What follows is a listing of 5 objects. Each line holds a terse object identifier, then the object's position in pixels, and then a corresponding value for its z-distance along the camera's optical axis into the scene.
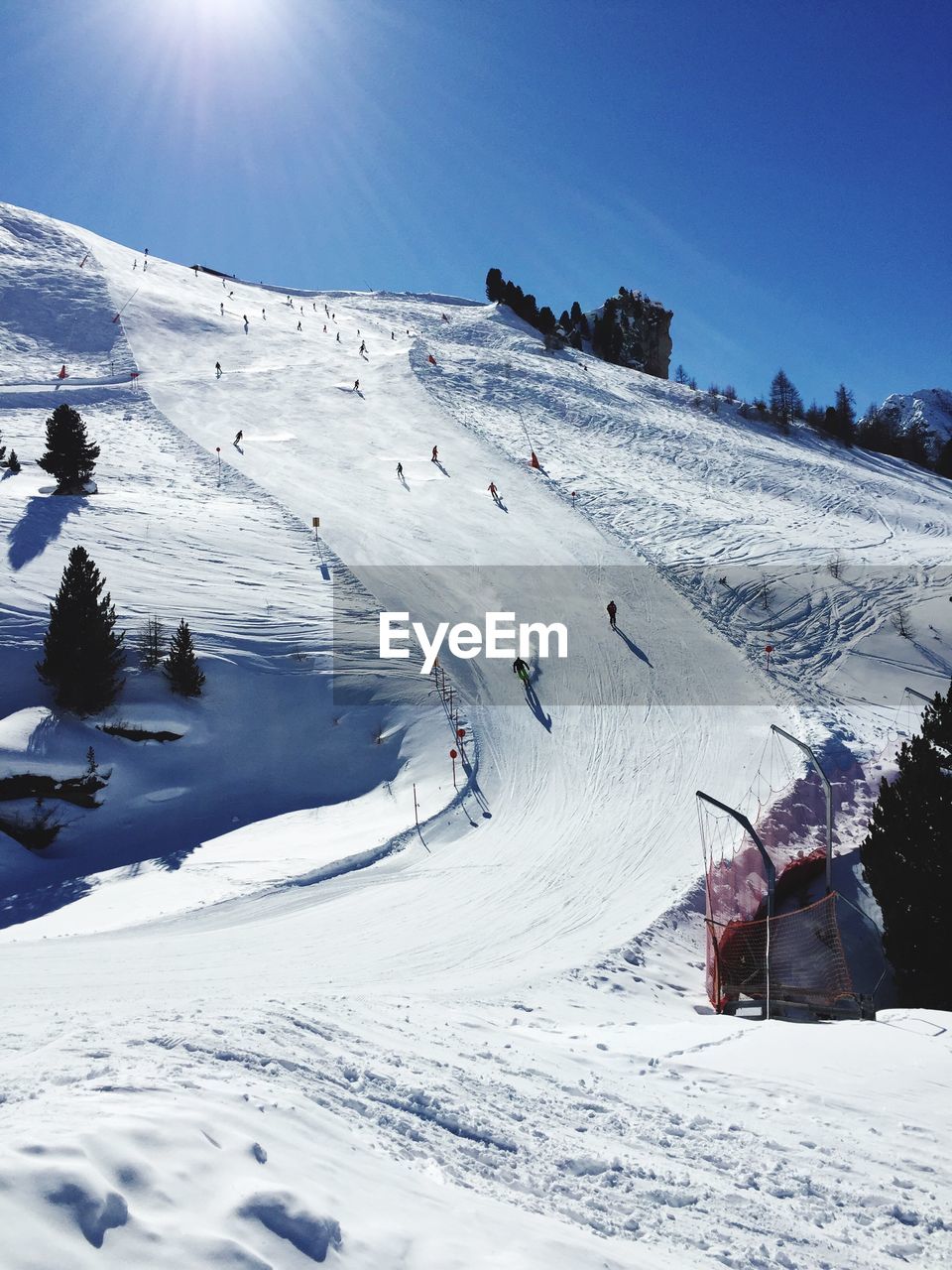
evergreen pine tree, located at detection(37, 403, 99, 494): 30.12
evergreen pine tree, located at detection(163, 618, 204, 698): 20.22
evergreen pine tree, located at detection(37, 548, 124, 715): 18.61
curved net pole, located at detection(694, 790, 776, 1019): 14.34
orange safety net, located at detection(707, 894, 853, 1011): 13.19
